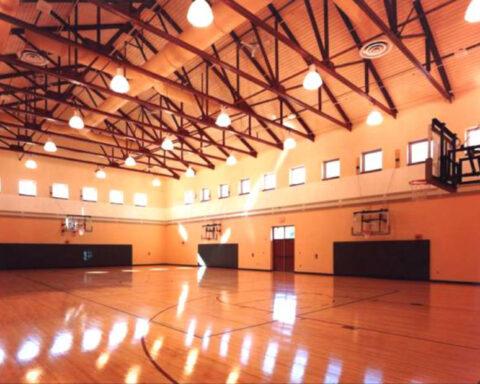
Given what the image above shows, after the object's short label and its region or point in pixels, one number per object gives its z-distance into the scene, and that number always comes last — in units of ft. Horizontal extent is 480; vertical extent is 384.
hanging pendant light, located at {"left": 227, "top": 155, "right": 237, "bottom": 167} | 50.52
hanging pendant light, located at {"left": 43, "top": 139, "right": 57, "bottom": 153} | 40.70
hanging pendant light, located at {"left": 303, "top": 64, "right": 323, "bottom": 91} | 25.96
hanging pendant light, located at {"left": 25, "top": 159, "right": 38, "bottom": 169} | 55.16
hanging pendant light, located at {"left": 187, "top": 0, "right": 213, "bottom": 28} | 18.34
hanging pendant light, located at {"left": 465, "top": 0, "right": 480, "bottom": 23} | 18.75
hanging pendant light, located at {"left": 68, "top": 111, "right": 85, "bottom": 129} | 32.81
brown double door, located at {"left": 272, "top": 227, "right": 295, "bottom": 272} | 60.06
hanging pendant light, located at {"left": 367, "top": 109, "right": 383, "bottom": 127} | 34.58
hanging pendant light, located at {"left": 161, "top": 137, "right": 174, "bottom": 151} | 41.91
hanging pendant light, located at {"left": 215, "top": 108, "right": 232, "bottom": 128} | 34.58
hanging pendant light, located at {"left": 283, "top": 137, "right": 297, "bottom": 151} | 43.86
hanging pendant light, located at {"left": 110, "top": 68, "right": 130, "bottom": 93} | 26.40
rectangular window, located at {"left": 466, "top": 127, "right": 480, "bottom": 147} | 40.70
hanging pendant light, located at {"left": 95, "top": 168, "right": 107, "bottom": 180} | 63.41
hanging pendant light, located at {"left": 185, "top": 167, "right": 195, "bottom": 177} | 57.16
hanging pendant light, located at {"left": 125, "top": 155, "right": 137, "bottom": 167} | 50.47
